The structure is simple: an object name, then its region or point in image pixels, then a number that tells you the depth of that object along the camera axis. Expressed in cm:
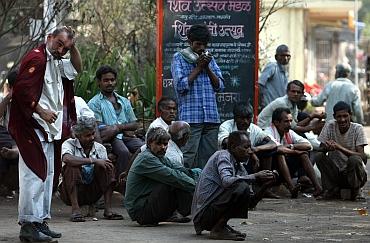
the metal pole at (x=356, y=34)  3582
